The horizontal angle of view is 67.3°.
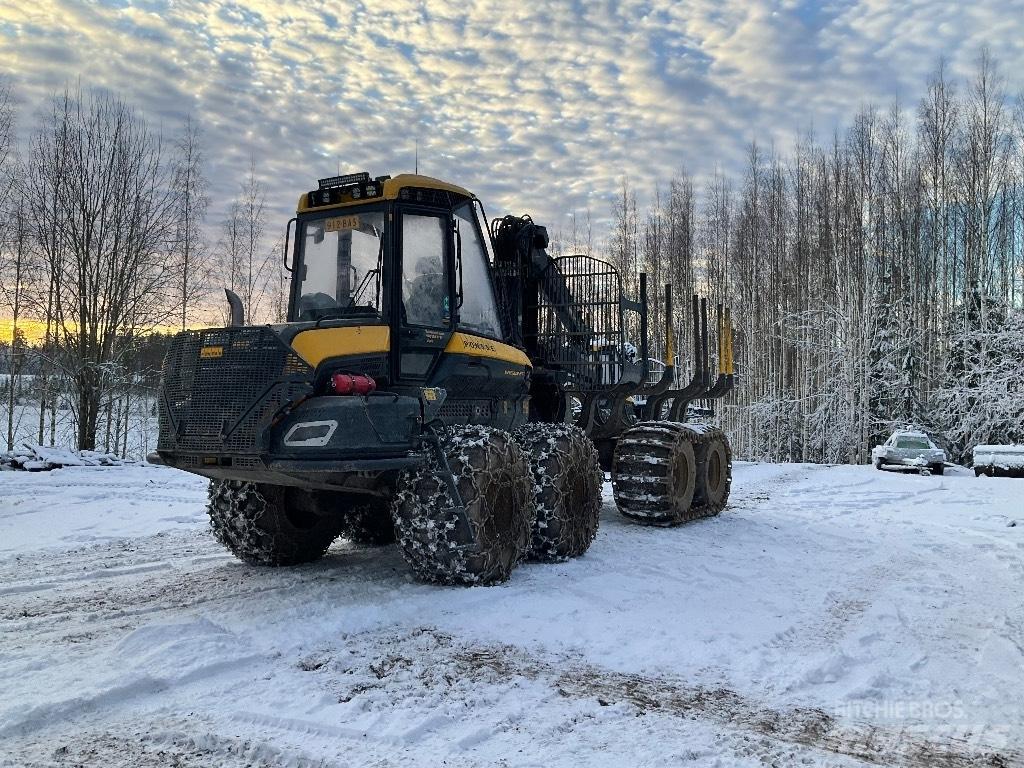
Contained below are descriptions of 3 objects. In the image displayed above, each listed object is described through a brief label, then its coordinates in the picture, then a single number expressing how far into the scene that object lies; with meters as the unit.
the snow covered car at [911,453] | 21.06
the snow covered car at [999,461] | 20.02
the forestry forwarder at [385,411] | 5.09
